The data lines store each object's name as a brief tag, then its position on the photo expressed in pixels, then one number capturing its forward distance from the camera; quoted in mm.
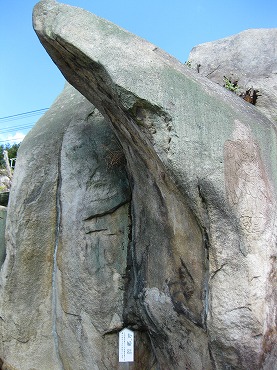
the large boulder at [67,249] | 3486
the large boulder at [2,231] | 4164
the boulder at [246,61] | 3730
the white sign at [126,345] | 3332
